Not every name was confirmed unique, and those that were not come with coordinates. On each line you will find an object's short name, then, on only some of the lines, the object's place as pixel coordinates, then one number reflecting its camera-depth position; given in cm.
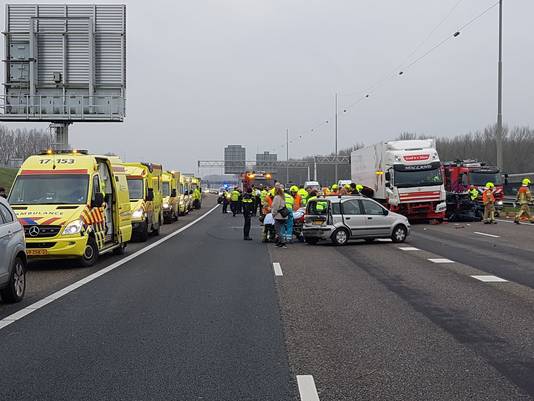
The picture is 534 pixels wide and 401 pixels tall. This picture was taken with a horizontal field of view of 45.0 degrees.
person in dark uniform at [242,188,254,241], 2138
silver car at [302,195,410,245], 1898
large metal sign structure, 4291
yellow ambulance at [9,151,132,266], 1302
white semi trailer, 2789
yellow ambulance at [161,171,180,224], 3149
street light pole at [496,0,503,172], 3597
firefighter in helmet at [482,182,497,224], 2833
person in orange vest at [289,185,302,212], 2167
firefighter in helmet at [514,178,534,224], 2830
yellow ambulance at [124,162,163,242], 2122
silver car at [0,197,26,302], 886
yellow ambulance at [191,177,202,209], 5189
